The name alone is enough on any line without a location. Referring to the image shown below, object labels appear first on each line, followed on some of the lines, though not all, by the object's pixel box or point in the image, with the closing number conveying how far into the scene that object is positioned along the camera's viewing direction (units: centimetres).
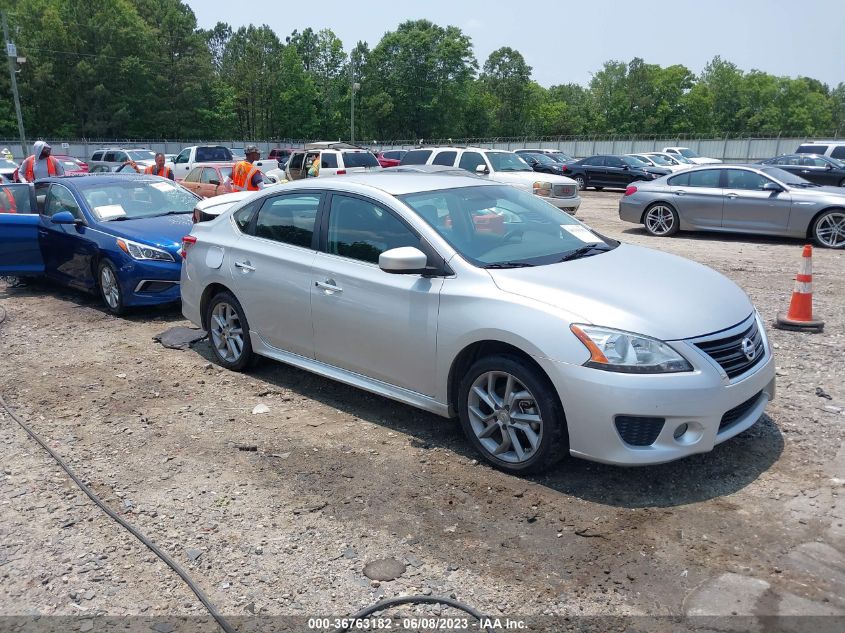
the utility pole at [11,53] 2889
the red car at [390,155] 3377
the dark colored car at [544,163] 3222
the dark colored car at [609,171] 2928
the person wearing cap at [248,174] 1134
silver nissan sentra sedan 386
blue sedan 823
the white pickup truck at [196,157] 2884
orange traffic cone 711
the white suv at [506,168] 1684
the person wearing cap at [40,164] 1235
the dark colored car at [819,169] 2209
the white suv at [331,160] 2173
